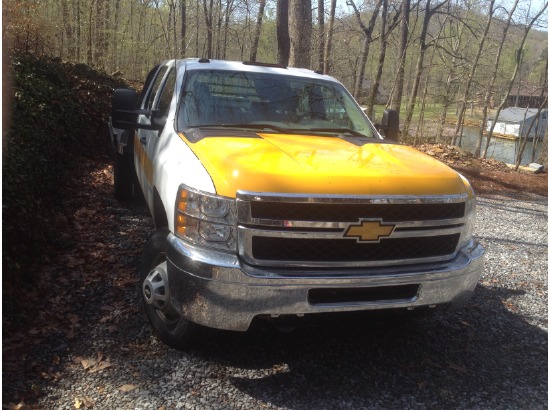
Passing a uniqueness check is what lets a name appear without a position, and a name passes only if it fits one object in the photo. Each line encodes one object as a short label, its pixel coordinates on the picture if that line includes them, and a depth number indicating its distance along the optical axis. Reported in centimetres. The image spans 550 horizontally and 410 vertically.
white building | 4425
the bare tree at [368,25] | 1816
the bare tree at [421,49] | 1828
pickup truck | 267
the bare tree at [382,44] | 1460
